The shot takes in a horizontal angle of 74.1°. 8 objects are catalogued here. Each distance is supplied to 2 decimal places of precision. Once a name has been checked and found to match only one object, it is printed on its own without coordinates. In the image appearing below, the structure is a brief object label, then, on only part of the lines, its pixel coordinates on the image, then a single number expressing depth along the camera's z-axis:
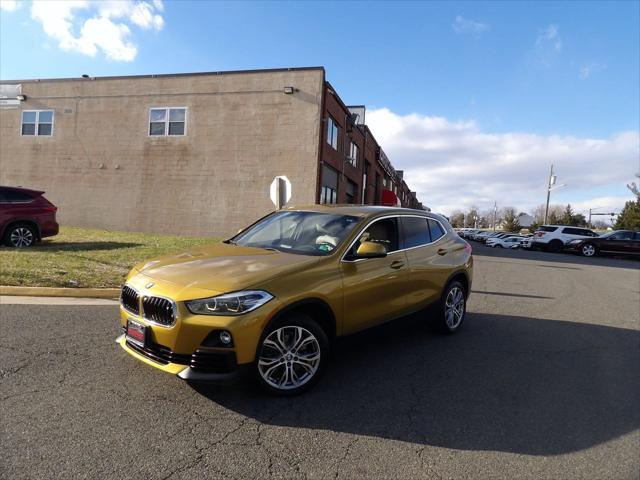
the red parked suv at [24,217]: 10.88
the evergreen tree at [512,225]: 88.69
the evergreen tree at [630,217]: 44.34
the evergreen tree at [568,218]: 70.25
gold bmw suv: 3.13
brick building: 19.78
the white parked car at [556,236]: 27.13
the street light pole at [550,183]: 47.19
